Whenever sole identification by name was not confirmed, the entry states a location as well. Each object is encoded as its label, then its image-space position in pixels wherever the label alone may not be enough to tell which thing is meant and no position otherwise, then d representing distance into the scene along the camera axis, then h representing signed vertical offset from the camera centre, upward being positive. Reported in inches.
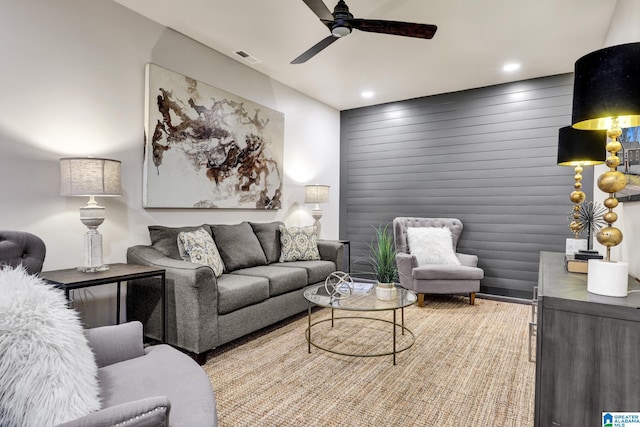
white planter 109.4 -26.8
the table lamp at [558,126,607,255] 90.5 +15.6
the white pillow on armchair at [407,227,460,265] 170.1 -19.3
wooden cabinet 44.9 -19.9
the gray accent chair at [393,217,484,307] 157.9 -32.1
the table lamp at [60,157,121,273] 92.2 +3.9
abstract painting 124.1 +22.5
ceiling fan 93.8 +48.4
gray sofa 99.4 -27.7
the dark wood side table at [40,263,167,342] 83.1 -19.0
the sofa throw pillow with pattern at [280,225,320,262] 161.0 -18.9
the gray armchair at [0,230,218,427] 35.7 -26.7
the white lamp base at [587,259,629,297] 50.7 -10.3
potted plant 109.8 -21.4
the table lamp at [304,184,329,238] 189.3 +5.8
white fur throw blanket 35.1 -17.4
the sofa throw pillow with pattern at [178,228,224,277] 118.6 -15.9
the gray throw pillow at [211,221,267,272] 136.3 -17.2
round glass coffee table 101.0 -29.0
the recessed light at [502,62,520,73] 154.7 +61.8
